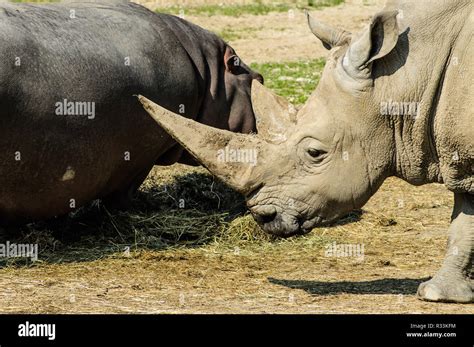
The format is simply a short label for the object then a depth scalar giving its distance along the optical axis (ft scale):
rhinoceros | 42.93
